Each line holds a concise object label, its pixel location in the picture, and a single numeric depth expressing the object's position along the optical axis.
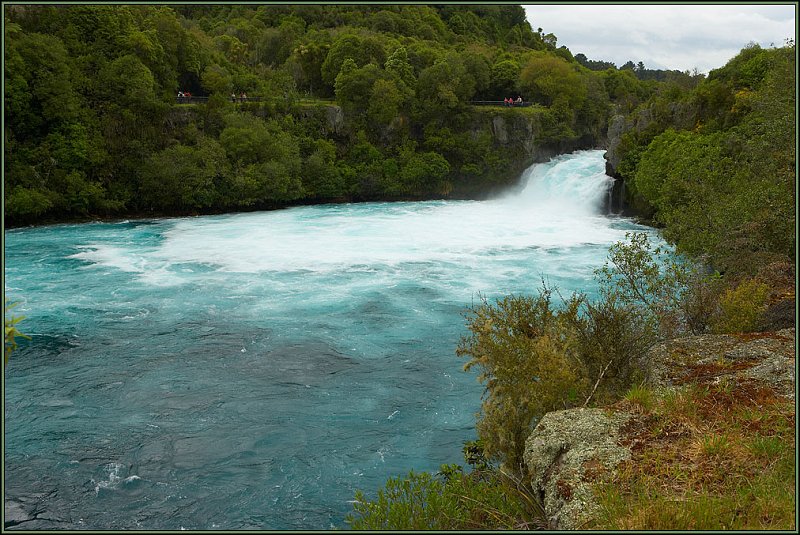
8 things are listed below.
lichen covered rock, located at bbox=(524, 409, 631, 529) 7.57
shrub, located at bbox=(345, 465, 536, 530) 8.99
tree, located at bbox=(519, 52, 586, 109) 65.44
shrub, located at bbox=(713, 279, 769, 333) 13.76
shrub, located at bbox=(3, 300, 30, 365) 5.67
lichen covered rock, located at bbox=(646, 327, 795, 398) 10.03
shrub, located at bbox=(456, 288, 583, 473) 10.02
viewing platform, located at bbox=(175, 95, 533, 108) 52.37
